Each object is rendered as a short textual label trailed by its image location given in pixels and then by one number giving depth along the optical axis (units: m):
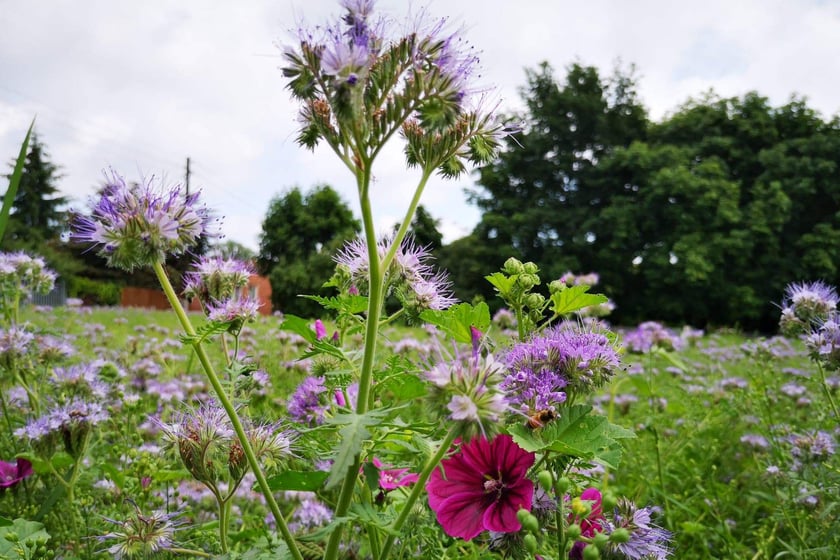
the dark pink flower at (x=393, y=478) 0.38
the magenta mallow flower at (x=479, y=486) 0.30
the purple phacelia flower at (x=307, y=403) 0.49
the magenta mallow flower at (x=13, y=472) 0.52
